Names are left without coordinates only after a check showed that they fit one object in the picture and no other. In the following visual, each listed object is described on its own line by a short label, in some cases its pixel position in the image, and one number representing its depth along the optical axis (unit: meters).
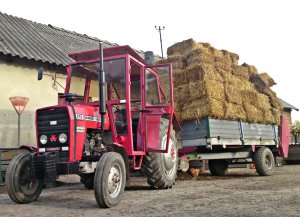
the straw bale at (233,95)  9.65
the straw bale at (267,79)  12.02
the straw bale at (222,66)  10.21
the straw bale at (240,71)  10.94
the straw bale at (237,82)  10.15
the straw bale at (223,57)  10.40
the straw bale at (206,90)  9.05
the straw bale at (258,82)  11.91
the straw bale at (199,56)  9.84
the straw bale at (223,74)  10.07
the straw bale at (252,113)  10.20
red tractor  5.48
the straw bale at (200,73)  9.37
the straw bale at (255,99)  10.48
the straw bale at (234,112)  9.28
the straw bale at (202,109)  8.78
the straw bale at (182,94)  9.34
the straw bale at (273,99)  11.77
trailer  8.73
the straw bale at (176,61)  10.20
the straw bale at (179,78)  9.66
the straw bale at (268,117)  10.97
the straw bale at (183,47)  10.47
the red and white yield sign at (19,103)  10.76
